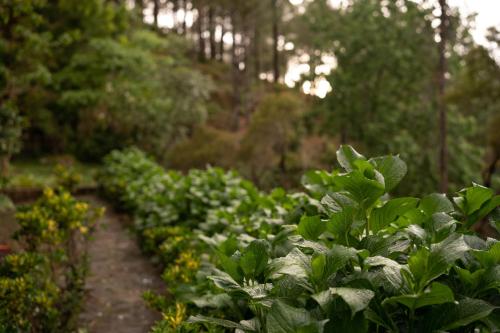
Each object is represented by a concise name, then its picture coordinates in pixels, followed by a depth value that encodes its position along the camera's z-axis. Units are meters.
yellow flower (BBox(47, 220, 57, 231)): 4.64
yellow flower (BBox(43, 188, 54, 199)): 5.90
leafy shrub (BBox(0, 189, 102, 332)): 3.40
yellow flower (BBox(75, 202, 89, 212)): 5.39
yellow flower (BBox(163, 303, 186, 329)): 2.94
